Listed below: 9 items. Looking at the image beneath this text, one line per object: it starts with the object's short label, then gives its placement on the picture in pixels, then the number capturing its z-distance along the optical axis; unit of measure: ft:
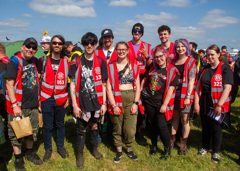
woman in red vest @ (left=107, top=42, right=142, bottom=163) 10.52
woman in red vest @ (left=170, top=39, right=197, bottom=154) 10.66
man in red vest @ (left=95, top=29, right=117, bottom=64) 12.08
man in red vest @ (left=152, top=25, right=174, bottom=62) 12.48
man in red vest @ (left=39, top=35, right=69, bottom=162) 10.43
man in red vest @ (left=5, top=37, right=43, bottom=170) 9.38
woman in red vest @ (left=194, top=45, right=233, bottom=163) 10.27
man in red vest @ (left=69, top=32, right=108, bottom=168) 10.03
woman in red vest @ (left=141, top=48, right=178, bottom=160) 10.44
